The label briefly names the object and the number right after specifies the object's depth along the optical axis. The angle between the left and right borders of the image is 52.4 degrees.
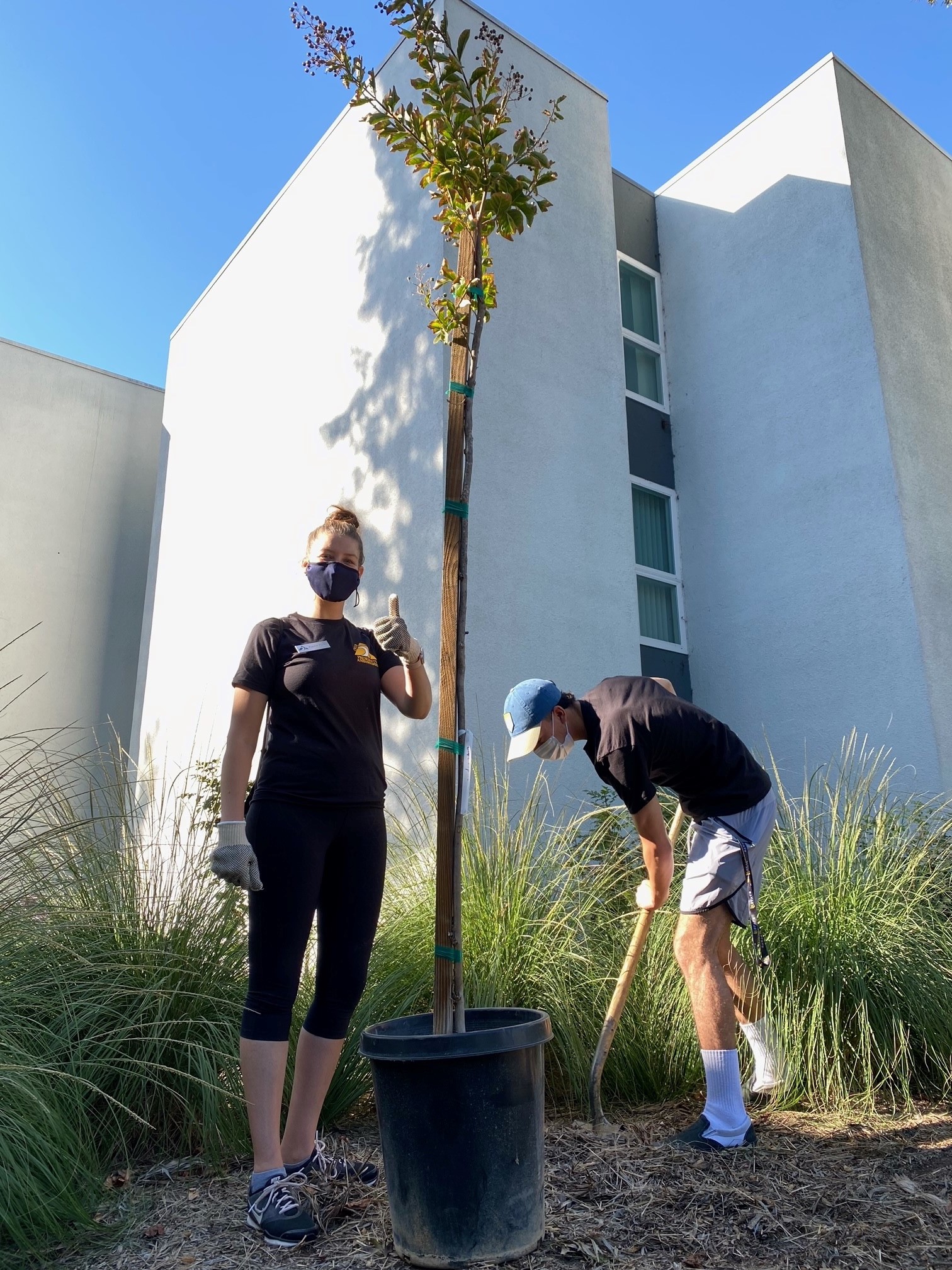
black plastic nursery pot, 2.00
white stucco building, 6.75
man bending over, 2.72
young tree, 2.34
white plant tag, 2.31
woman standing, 2.23
